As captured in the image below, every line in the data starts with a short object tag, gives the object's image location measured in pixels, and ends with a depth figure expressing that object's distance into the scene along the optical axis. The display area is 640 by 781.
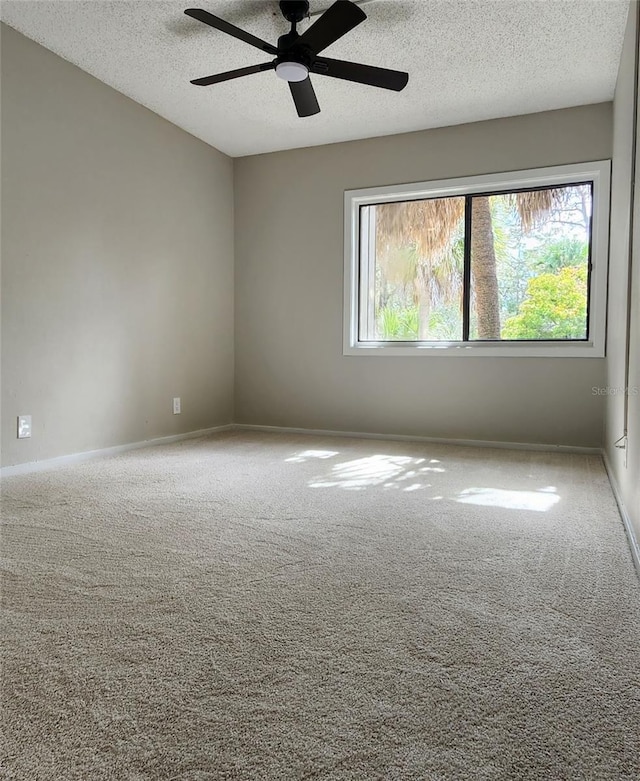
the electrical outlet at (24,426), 2.92
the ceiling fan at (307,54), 2.33
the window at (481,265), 3.73
